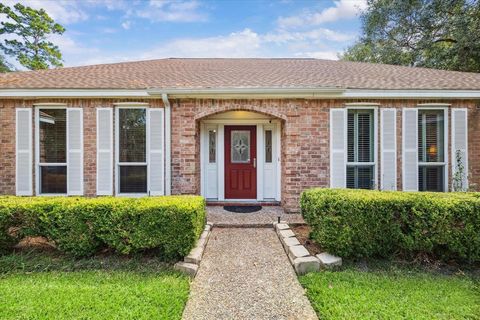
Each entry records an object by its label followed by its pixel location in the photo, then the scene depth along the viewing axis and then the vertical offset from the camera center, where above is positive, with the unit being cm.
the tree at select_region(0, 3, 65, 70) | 1794 +935
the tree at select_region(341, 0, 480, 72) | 1167 +700
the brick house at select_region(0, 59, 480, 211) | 575 +58
